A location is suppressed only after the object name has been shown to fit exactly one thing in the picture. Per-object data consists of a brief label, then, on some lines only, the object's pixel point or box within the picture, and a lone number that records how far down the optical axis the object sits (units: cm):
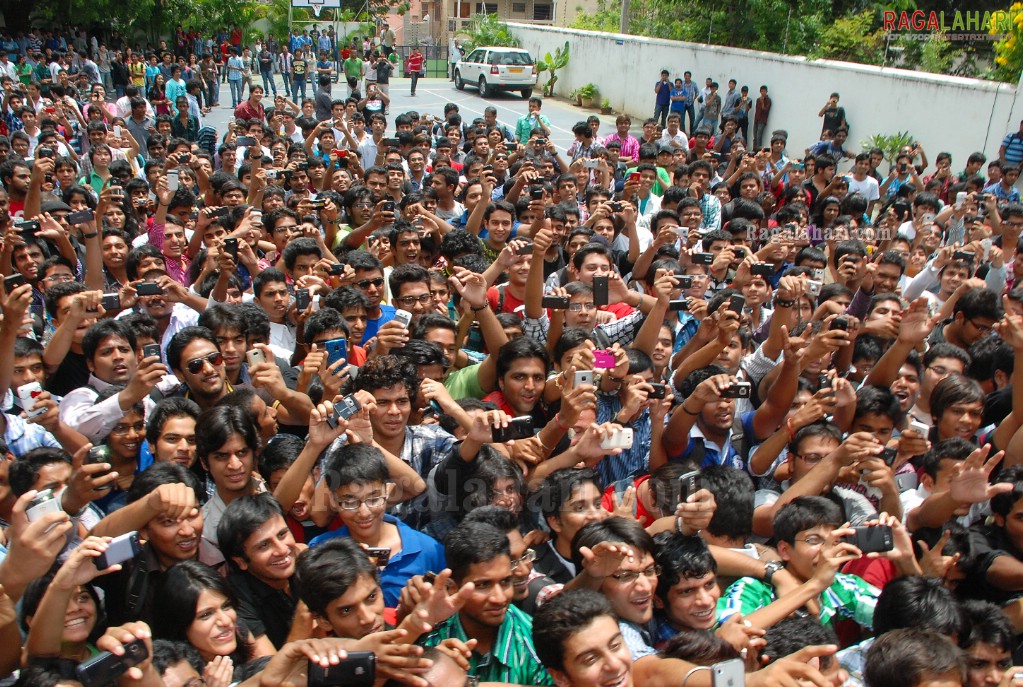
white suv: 2612
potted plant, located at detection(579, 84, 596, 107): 2536
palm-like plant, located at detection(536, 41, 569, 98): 2758
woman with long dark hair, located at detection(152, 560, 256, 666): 276
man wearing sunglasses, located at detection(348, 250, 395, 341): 547
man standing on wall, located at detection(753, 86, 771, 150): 1744
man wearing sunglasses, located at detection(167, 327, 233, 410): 432
